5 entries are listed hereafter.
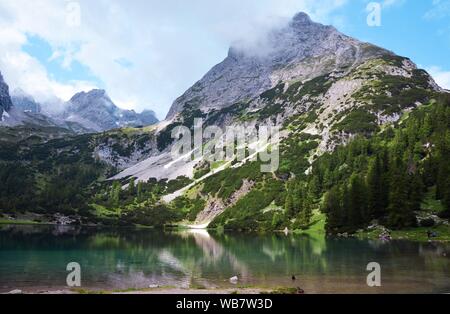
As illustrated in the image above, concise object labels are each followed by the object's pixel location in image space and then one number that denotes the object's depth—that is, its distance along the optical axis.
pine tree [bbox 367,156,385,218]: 127.06
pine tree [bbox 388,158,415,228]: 113.38
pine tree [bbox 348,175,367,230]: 129.50
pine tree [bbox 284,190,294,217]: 166.12
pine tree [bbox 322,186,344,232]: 134.50
